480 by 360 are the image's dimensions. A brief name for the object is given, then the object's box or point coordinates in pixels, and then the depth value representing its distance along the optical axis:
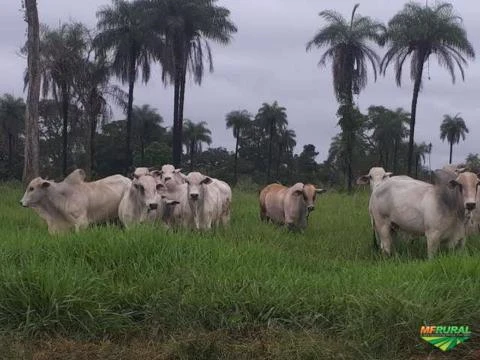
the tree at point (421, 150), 70.62
